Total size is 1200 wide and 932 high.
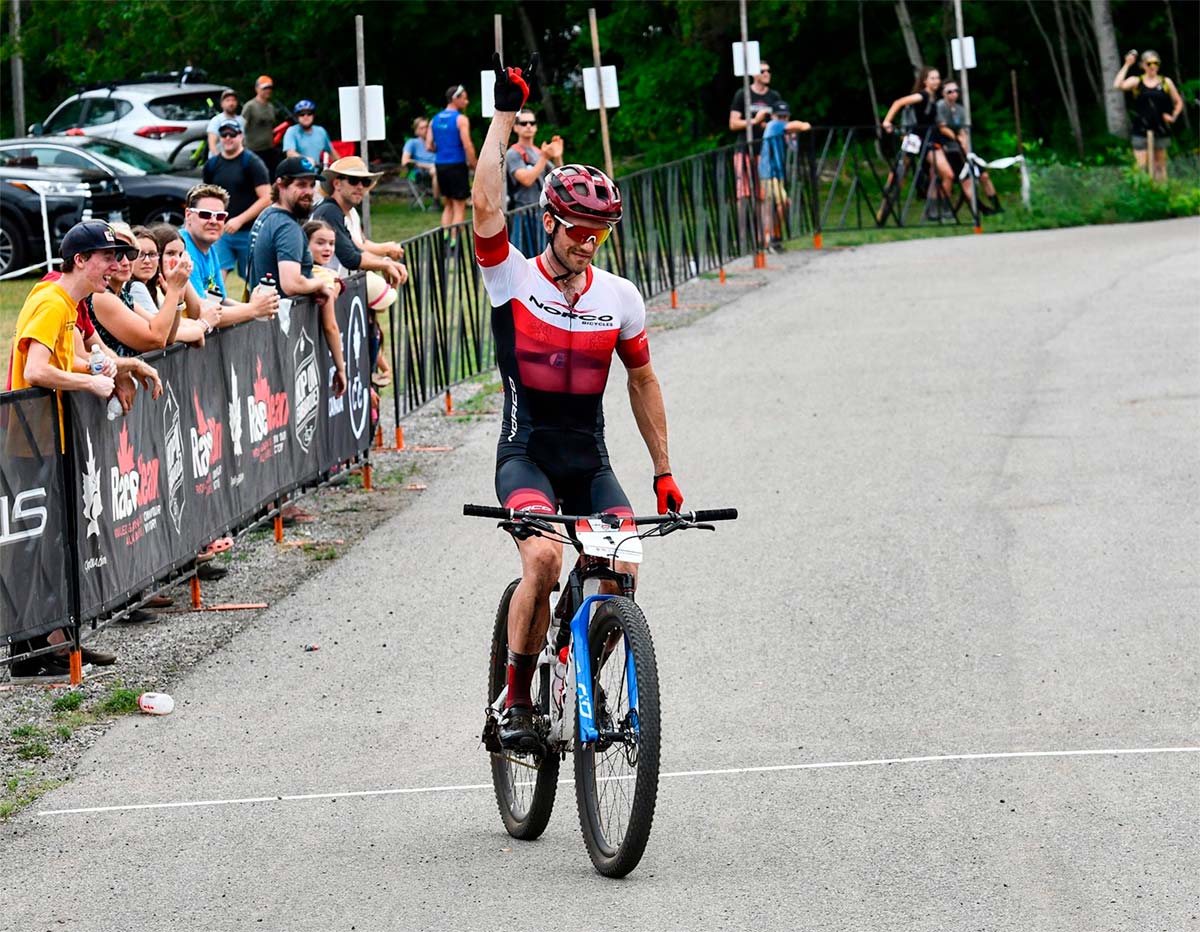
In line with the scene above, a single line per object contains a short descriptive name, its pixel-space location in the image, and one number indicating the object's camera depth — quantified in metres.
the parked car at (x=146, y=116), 29.17
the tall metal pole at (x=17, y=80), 36.59
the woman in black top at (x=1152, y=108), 28.19
